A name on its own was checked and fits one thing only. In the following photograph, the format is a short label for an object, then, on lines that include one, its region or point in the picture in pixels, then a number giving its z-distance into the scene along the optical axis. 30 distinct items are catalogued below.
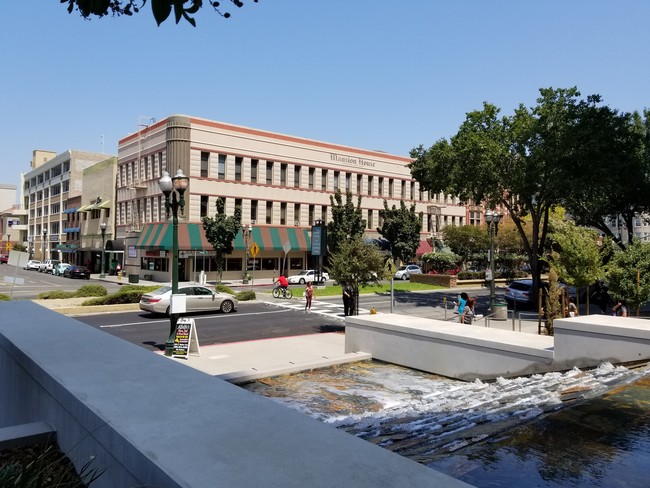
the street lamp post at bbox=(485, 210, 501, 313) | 25.96
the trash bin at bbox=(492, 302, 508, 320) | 23.88
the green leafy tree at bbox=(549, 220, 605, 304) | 21.05
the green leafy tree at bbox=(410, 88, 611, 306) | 25.97
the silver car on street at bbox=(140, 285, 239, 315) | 23.44
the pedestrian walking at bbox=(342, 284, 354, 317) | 20.98
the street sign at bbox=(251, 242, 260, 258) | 37.94
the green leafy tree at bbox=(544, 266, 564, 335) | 16.94
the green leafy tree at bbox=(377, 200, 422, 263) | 50.00
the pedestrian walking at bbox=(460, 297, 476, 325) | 19.76
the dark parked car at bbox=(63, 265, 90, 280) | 51.75
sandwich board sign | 14.86
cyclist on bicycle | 32.09
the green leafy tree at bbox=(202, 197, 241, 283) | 43.09
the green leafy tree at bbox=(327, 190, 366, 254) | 44.91
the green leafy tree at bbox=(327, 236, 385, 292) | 19.61
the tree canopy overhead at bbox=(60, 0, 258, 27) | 3.53
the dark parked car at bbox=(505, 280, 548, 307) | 29.05
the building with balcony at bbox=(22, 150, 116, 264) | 62.19
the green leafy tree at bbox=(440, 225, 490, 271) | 56.47
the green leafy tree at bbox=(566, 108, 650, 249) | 25.45
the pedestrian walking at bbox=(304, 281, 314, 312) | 26.51
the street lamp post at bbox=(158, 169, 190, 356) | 15.42
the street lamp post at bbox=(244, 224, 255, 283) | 44.23
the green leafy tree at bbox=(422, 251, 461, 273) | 48.50
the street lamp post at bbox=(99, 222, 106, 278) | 49.34
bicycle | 32.84
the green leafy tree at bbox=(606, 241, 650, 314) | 18.59
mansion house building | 45.59
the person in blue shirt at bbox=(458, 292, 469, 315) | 20.09
